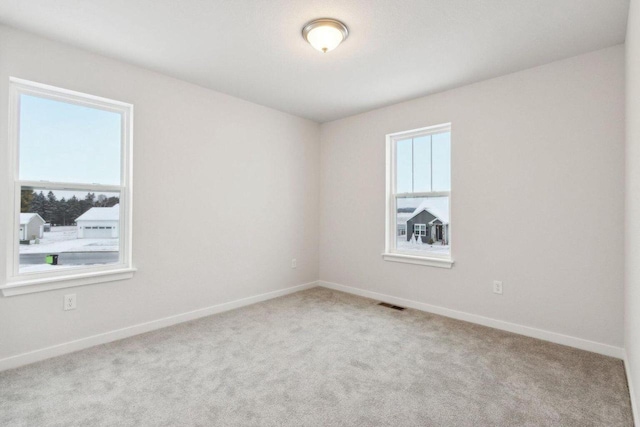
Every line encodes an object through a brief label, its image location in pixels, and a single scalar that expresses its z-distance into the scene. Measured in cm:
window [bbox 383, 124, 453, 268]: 363
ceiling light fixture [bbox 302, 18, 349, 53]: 225
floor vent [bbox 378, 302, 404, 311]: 376
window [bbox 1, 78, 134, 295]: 246
